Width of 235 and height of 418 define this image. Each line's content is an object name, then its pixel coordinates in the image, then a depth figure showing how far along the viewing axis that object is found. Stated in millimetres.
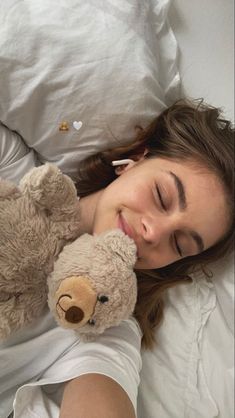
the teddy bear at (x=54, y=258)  511
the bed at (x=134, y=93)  787
